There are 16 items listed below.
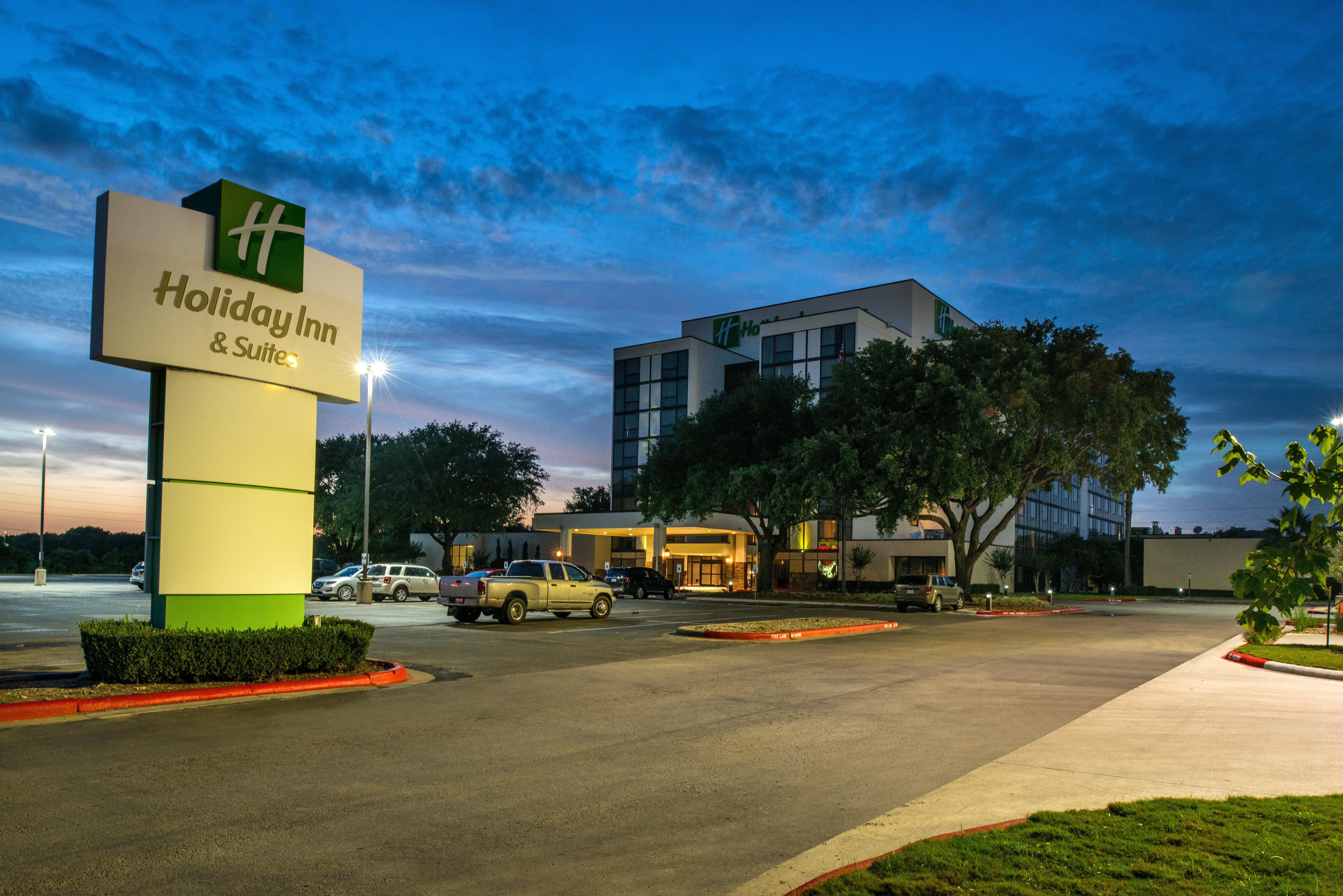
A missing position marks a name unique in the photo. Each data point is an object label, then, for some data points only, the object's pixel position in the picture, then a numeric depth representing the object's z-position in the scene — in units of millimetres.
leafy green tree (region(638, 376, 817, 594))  49375
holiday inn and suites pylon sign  12711
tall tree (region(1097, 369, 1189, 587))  43969
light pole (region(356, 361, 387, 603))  35031
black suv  49250
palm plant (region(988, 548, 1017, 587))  62250
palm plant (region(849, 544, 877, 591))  63531
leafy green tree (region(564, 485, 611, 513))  117125
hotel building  66250
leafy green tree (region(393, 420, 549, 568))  66312
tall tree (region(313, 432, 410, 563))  65688
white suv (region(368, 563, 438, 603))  39219
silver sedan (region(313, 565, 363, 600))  38312
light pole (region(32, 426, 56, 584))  56000
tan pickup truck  25172
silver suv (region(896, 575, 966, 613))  41656
